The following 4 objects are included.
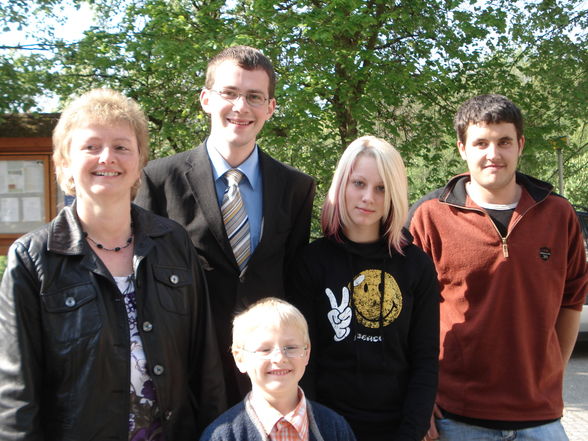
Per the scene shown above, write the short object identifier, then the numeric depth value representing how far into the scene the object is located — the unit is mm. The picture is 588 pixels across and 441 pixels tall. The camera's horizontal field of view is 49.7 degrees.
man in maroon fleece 2734
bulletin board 7129
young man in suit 2758
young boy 2133
